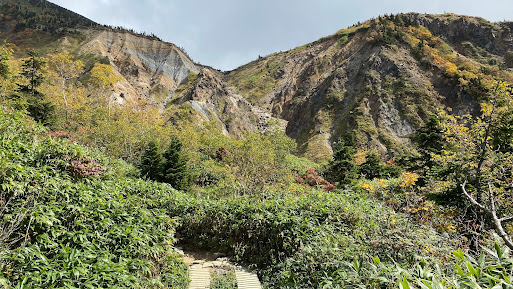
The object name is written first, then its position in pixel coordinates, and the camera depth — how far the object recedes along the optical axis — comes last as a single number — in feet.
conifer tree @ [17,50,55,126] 54.85
